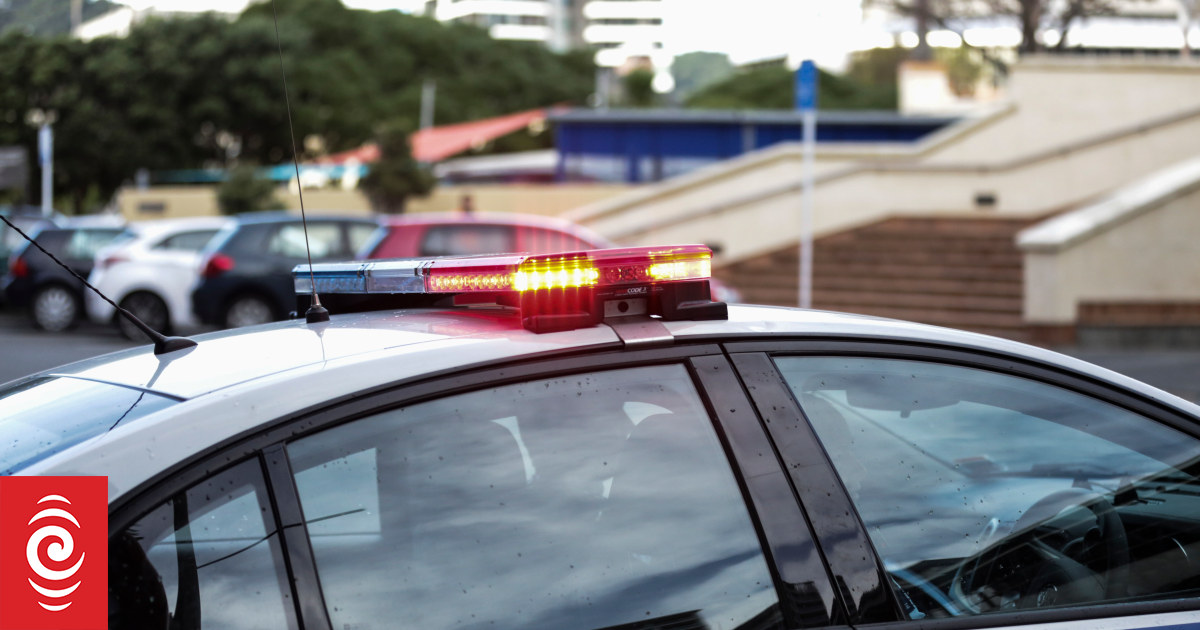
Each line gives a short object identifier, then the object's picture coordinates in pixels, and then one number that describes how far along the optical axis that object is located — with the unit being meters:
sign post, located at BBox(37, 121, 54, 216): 20.90
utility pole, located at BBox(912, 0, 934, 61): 31.31
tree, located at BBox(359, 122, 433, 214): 31.50
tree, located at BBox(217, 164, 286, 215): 32.19
